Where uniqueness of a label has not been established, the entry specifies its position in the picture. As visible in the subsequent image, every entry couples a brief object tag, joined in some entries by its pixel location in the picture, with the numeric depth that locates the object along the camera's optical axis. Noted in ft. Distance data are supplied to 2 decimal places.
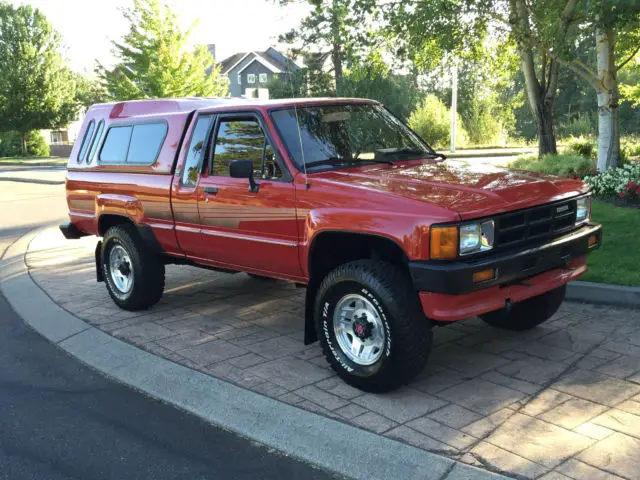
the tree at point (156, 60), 96.68
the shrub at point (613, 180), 34.65
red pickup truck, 13.52
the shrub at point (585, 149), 58.29
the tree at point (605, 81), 36.60
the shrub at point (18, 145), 166.30
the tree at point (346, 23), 39.68
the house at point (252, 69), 234.38
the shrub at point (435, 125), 125.49
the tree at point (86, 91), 168.14
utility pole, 111.24
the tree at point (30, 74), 148.56
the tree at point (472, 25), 34.73
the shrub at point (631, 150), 53.82
